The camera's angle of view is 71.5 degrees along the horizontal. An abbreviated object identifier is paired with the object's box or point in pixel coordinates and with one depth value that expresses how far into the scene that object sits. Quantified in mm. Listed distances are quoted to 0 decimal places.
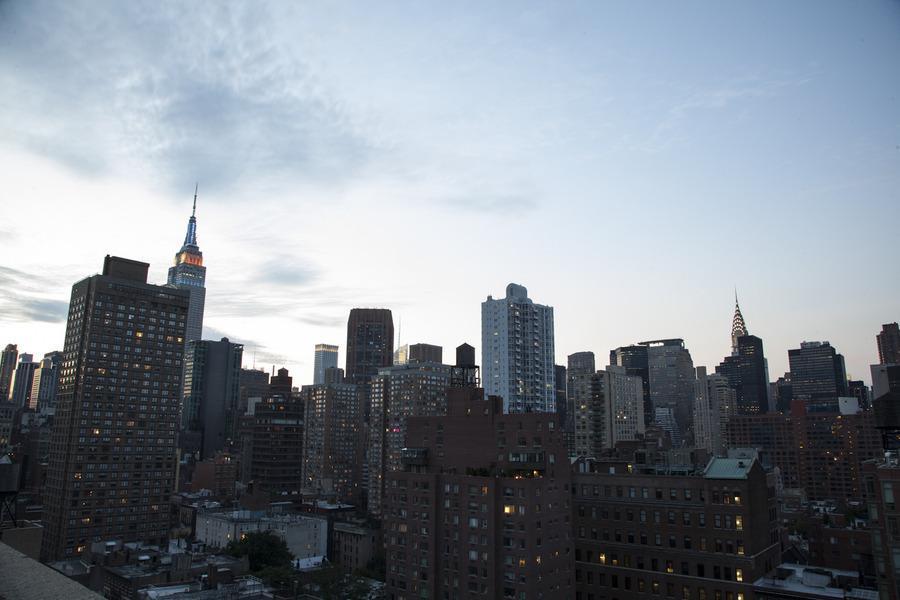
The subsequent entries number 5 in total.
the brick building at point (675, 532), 89688
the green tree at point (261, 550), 135500
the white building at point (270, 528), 161625
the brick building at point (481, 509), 90062
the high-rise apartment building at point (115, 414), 163375
